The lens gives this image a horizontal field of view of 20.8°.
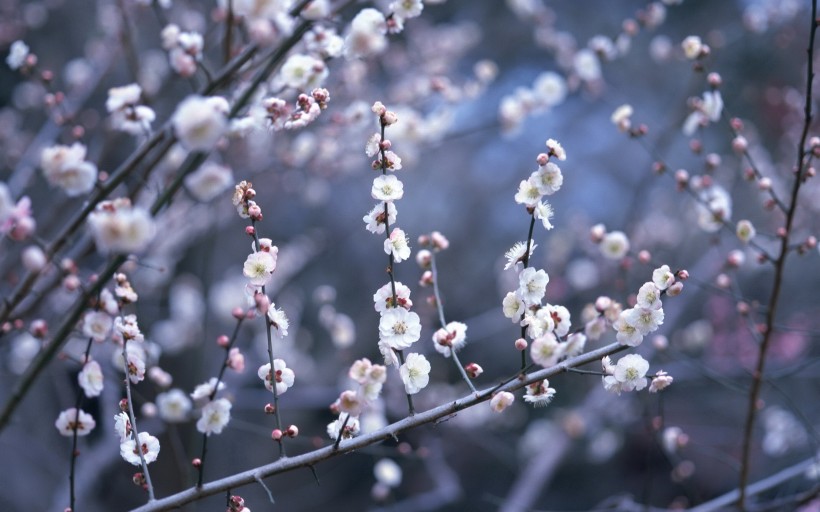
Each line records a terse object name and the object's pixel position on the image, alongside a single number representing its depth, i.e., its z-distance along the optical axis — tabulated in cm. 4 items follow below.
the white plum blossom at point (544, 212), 142
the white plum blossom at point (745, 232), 162
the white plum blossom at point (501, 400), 139
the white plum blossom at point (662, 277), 140
